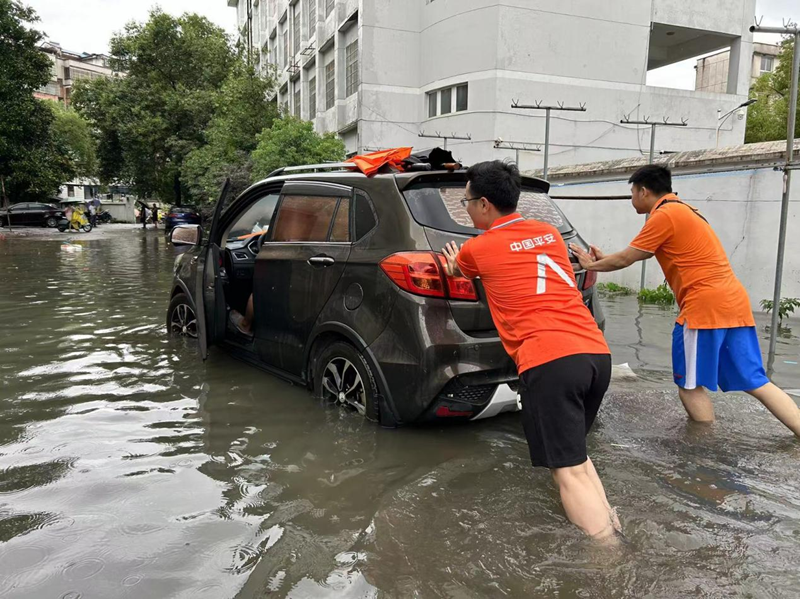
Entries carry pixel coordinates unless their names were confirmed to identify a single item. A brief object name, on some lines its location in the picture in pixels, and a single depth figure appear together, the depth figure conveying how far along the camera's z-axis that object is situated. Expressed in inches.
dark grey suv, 129.2
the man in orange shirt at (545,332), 98.6
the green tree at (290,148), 641.0
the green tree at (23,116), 1205.1
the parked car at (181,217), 1202.0
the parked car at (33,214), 1249.4
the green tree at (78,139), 2325.4
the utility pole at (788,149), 192.1
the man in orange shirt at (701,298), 142.4
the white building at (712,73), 1593.3
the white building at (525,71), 807.1
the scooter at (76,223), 1238.9
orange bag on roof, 149.6
